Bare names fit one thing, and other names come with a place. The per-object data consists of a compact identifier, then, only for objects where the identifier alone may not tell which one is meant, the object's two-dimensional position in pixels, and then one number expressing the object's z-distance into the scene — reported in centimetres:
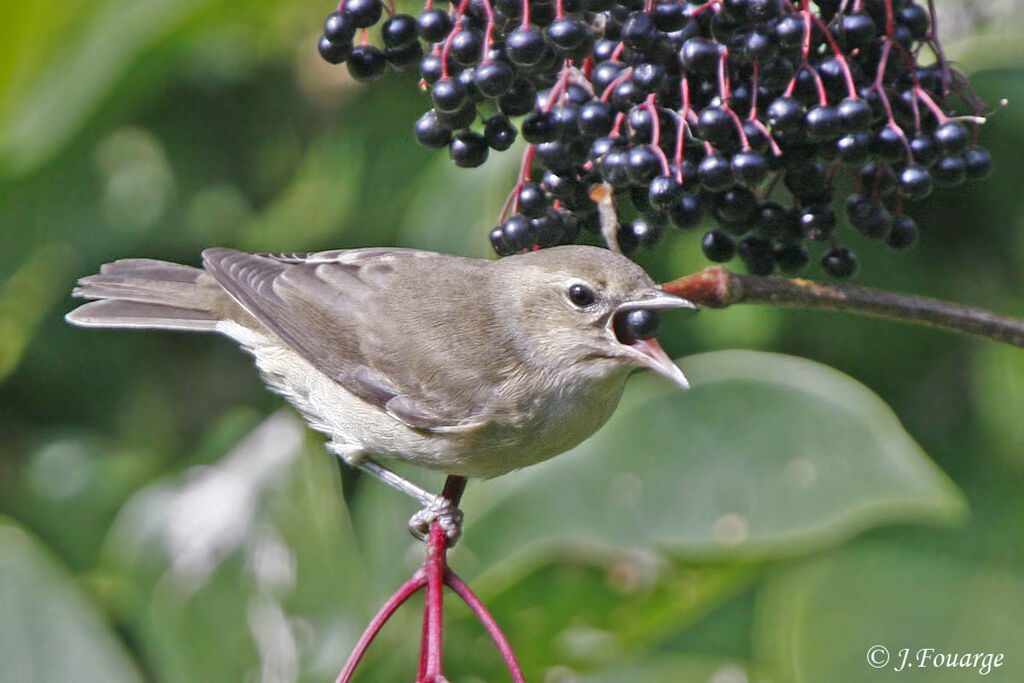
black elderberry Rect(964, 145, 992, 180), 445
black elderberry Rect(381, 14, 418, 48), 462
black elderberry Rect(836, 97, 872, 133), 409
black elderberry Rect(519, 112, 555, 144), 455
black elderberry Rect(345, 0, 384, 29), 464
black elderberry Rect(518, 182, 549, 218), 469
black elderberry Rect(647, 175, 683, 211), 428
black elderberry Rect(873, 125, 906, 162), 429
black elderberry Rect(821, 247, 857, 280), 490
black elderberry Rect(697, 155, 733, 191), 426
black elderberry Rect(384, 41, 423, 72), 474
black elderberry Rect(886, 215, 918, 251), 471
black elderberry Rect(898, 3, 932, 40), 439
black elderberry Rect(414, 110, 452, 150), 473
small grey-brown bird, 523
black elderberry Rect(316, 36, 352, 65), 474
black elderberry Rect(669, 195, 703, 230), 451
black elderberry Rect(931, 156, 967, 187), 440
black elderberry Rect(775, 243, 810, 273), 485
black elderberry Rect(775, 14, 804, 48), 406
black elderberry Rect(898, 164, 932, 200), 435
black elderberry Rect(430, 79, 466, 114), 435
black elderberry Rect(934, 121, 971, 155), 431
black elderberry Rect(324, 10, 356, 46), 467
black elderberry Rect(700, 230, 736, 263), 499
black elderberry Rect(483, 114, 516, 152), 467
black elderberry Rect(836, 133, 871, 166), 420
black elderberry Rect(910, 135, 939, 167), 437
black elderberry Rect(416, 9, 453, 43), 445
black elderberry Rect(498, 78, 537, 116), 448
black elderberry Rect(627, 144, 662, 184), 424
